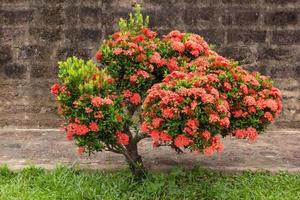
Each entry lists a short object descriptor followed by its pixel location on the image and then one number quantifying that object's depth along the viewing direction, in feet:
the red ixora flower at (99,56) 18.79
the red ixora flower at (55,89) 17.58
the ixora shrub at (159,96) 16.28
